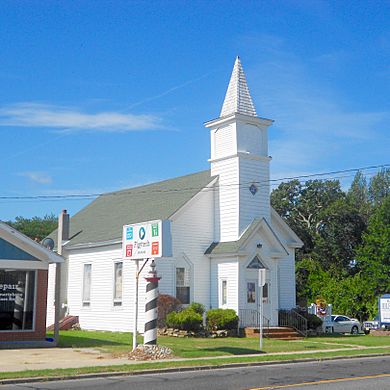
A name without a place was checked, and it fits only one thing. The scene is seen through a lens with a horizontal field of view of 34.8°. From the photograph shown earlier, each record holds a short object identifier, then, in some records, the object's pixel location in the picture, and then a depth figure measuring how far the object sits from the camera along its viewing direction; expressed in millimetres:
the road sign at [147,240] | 20062
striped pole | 19906
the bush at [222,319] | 28672
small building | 22500
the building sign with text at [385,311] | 35750
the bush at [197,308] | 29314
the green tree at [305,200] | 65125
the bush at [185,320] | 27875
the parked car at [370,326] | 37009
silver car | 38512
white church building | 30578
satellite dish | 32688
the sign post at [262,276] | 22203
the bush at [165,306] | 29203
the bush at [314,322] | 31922
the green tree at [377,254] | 50219
